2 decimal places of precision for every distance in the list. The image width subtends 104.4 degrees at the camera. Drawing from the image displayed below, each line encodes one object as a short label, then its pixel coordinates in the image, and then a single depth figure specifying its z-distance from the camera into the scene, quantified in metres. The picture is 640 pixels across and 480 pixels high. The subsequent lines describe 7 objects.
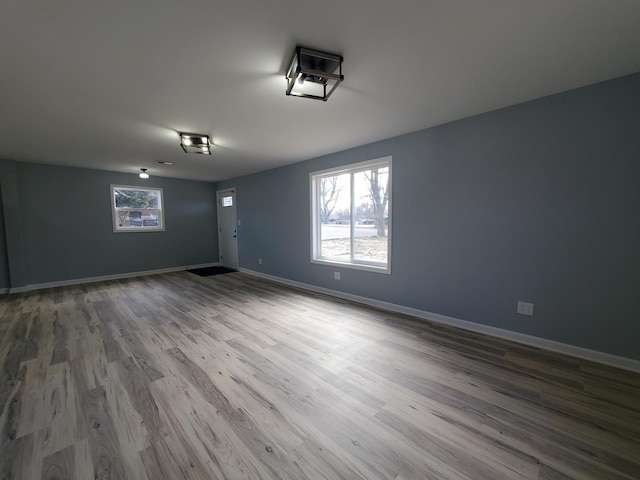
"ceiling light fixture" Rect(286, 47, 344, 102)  1.70
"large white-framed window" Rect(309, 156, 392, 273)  3.68
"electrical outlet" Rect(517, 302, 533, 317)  2.52
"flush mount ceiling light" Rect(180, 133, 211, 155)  3.25
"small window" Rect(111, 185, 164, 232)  5.72
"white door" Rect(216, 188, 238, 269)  6.74
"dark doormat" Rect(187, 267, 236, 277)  6.27
